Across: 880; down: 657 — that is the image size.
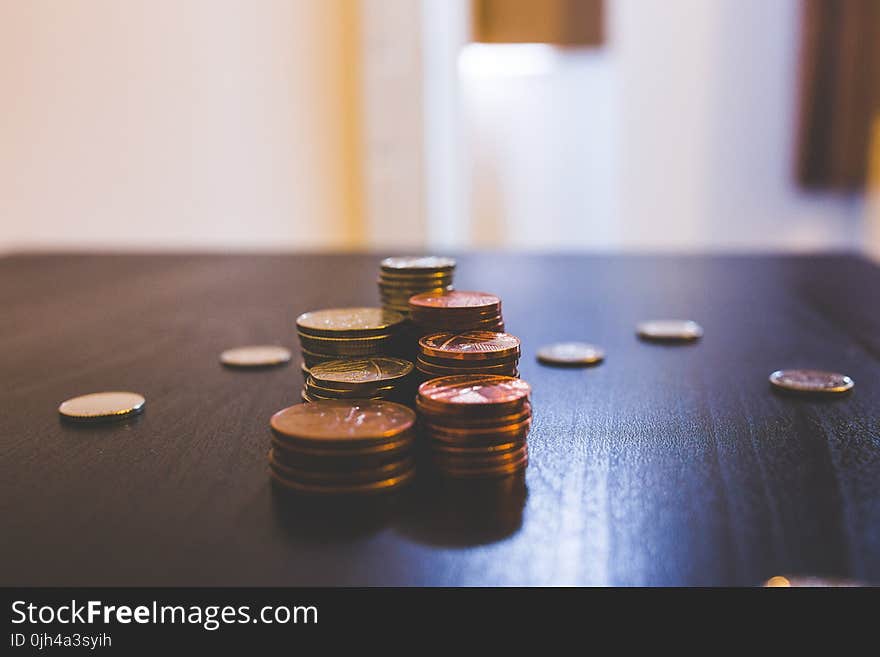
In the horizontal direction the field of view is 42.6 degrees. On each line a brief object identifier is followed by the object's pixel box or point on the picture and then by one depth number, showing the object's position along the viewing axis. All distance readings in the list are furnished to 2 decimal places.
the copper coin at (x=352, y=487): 0.17
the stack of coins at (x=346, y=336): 0.21
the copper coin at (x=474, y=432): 0.17
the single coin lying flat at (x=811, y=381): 0.22
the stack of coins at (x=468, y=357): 0.19
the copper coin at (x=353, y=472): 0.17
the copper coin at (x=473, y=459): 0.17
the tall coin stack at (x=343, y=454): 0.17
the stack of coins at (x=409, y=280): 0.24
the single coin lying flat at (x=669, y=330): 0.28
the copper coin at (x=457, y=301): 0.21
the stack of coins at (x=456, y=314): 0.21
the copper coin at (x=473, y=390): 0.17
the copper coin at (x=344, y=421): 0.17
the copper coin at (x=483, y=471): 0.17
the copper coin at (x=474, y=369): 0.19
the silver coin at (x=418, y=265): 0.24
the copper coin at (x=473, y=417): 0.17
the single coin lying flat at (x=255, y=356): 0.26
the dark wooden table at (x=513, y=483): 0.15
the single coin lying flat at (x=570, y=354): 0.25
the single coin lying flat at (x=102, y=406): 0.21
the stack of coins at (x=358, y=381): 0.19
